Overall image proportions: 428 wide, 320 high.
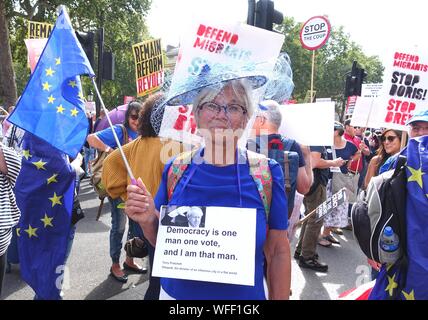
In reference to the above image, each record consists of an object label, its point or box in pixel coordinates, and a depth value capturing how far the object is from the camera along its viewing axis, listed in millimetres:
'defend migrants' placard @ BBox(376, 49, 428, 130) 3447
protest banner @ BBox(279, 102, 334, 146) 3070
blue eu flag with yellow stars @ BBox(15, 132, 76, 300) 2871
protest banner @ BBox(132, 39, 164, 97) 6562
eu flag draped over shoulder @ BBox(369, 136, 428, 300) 1670
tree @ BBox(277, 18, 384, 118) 35625
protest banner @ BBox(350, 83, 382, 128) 5303
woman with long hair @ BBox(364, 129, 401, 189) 4141
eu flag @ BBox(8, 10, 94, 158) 1829
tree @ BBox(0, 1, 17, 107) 13953
